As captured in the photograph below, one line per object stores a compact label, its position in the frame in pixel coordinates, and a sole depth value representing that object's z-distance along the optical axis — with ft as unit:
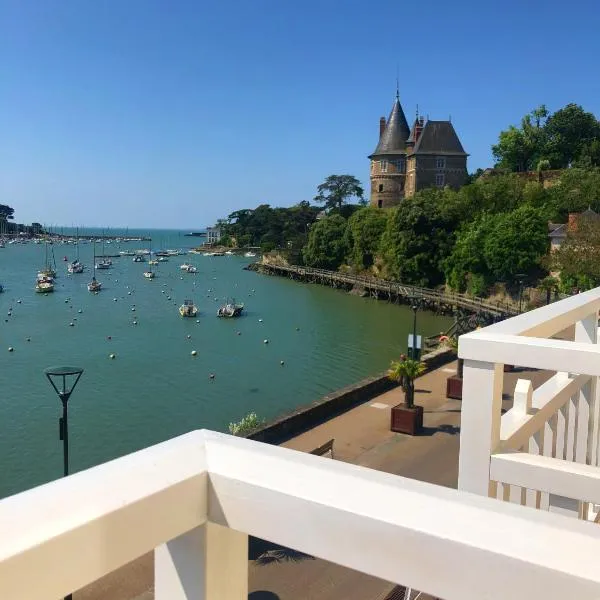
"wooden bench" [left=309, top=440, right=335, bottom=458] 37.37
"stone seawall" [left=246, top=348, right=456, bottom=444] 47.11
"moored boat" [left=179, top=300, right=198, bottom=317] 139.95
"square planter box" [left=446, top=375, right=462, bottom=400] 58.44
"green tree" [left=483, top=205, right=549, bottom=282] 124.06
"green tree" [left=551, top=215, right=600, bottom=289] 81.20
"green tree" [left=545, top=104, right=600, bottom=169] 179.22
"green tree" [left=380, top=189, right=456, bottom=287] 155.84
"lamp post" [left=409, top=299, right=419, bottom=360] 59.98
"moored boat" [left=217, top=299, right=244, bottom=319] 140.46
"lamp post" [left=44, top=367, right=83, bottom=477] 29.66
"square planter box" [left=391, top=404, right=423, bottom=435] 47.75
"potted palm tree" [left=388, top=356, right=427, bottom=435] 47.88
